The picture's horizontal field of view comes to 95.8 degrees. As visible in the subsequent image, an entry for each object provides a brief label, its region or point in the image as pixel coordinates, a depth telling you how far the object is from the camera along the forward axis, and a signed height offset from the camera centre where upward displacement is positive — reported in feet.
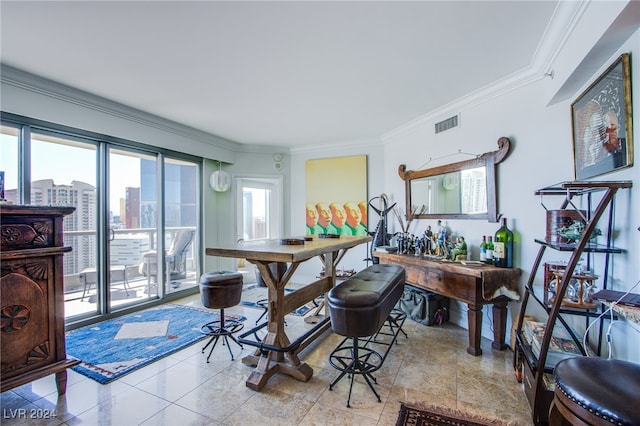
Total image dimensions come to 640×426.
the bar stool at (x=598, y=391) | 3.01 -2.02
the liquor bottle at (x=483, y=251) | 9.22 -1.19
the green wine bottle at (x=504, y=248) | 8.61 -1.04
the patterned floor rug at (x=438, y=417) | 5.68 -4.11
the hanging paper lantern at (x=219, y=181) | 15.92 +1.97
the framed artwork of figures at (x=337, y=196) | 15.76 +1.10
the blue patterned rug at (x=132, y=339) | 7.88 -4.04
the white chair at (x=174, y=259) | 13.50 -2.08
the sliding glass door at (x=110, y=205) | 9.72 +0.50
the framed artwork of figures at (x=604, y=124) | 4.91 +1.72
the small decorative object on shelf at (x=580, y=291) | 5.43 -1.55
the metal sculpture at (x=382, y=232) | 13.43 -0.82
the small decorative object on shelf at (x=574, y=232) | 5.63 -0.37
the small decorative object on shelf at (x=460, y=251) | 9.72 -1.26
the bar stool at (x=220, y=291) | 8.23 -2.18
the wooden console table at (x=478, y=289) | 8.16 -2.21
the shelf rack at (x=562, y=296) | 4.83 -1.49
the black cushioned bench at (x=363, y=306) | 5.87 -1.93
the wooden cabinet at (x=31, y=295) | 5.65 -1.62
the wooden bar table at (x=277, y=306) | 6.64 -2.42
